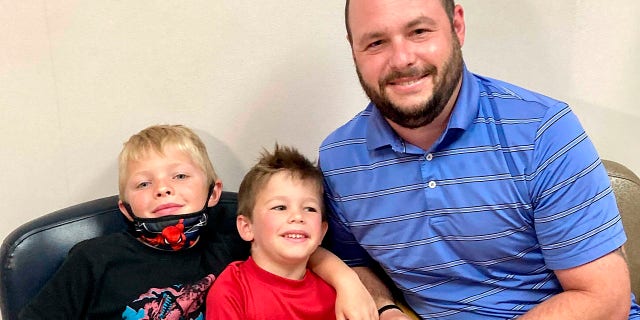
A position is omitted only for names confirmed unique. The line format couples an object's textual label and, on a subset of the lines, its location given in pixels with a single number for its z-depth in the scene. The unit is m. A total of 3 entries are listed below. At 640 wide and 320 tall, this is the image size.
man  1.28
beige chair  1.79
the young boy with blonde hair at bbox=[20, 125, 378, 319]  1.45
